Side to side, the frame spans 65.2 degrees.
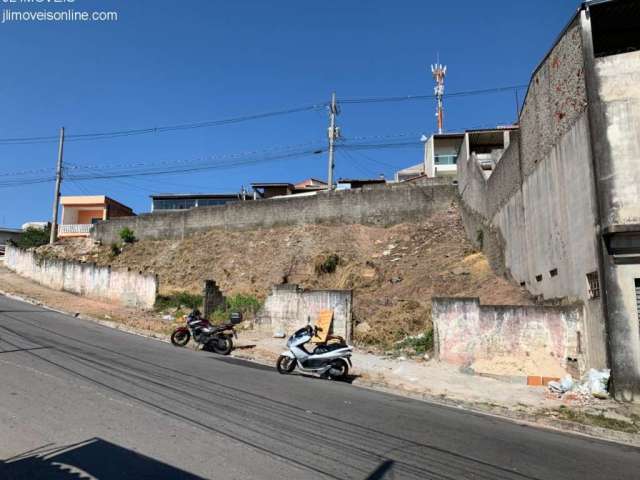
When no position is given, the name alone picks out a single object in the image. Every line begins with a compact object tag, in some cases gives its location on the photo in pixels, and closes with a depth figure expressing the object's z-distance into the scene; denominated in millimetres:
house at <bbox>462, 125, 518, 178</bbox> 30453
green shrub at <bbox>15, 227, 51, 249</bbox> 40938
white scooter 11180
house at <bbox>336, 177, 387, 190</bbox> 42531
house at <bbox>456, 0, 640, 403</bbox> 9672
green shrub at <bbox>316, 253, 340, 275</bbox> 24031
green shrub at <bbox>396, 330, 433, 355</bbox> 13352
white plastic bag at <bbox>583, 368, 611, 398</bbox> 9508
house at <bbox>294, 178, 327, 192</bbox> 47812
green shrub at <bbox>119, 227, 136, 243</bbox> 33344
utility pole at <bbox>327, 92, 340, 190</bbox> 33875
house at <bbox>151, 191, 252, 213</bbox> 48500
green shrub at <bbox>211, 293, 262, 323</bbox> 18531
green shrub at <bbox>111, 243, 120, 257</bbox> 32425
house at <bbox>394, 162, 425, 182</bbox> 47675
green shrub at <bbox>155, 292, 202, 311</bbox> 20391
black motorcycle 14102
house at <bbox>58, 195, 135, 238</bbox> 47156
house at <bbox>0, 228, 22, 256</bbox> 54444
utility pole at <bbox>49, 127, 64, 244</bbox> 35500
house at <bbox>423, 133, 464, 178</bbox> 39188
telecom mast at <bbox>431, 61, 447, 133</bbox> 46594
